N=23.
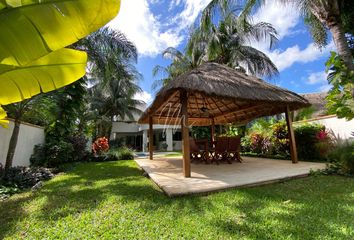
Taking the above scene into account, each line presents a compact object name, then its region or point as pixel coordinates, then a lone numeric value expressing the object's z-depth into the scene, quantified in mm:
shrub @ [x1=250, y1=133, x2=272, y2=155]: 11121
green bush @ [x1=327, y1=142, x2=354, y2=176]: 5461
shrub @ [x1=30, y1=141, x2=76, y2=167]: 8867
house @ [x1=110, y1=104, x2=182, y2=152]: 25466
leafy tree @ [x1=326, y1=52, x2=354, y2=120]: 4918
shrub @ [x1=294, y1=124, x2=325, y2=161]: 8625
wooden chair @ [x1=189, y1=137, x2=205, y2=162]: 8444
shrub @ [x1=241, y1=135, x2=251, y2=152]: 13042
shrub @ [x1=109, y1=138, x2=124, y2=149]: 23672
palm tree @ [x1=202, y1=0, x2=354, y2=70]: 6426
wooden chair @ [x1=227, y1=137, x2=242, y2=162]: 8242
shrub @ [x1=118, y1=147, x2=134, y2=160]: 13234
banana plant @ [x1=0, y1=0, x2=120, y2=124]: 1077
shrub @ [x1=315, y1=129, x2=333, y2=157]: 8117
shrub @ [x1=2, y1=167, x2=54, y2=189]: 5727
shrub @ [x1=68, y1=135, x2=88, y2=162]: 11109
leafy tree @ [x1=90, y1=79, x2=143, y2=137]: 23081
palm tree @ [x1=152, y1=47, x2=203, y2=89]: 16047
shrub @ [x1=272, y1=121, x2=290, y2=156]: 9906
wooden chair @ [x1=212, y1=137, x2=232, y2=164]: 8141
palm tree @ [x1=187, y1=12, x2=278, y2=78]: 13373
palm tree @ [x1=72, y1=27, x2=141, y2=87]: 10055
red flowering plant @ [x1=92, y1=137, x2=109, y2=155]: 13527
